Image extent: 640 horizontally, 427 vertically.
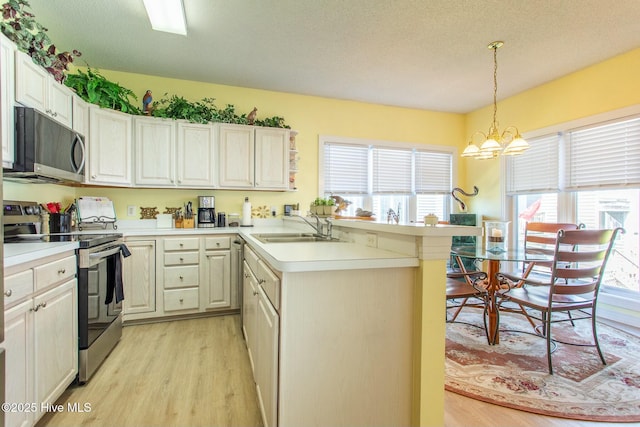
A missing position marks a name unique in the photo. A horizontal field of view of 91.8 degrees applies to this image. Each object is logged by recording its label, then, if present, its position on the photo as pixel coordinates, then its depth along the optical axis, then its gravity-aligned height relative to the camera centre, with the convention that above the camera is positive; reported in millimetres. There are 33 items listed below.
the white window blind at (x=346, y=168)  4422 +635
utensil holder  2715 -117
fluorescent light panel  2305 +1537
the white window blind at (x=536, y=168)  3779 +589
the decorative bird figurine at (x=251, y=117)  3754 +1150
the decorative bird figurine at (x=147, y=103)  3398 +1182
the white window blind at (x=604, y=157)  3080 +614
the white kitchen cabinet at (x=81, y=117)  2783 +868
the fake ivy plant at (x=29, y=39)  2001 +1189
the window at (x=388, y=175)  4453 +563
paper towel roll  3836 -34
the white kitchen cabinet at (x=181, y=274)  3205 -663
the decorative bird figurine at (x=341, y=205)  2916 +65
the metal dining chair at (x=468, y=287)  2598 -665
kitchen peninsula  1351 -559
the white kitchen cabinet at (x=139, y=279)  3062 -683
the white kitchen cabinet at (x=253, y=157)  3643 +657
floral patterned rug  1845 -1130
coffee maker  3674 -13
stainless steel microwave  1993 +424
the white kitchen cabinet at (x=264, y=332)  1370 -628
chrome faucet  2369 -132
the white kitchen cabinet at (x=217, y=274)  3332 -685
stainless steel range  2047 -495
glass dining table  2438 -345
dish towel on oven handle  2357 -536
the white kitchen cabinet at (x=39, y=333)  1433 -653
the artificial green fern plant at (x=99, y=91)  2955 +1179
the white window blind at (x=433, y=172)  4895 +654
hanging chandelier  2910 +641
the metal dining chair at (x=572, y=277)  2182 -489
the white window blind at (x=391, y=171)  4652 +632
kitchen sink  2371 -208
